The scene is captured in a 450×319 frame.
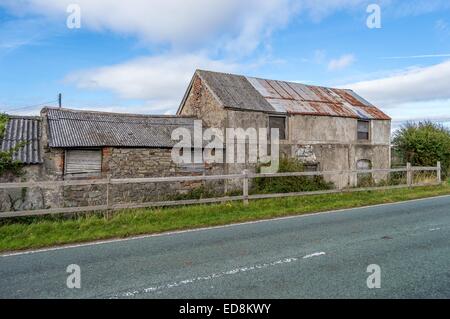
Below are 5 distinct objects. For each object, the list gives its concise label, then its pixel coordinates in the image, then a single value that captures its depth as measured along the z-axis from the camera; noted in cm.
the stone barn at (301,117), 1945
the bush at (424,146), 2458
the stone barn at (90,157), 1443
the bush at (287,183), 1579
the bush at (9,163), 1345
